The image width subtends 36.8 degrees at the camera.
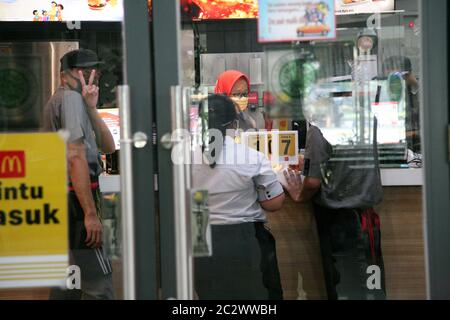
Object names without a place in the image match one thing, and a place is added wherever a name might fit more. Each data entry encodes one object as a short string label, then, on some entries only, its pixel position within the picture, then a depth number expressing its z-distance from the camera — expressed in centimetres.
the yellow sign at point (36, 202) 252
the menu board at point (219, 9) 288
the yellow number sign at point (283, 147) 334
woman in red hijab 302
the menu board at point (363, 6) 348
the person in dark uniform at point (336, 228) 320
